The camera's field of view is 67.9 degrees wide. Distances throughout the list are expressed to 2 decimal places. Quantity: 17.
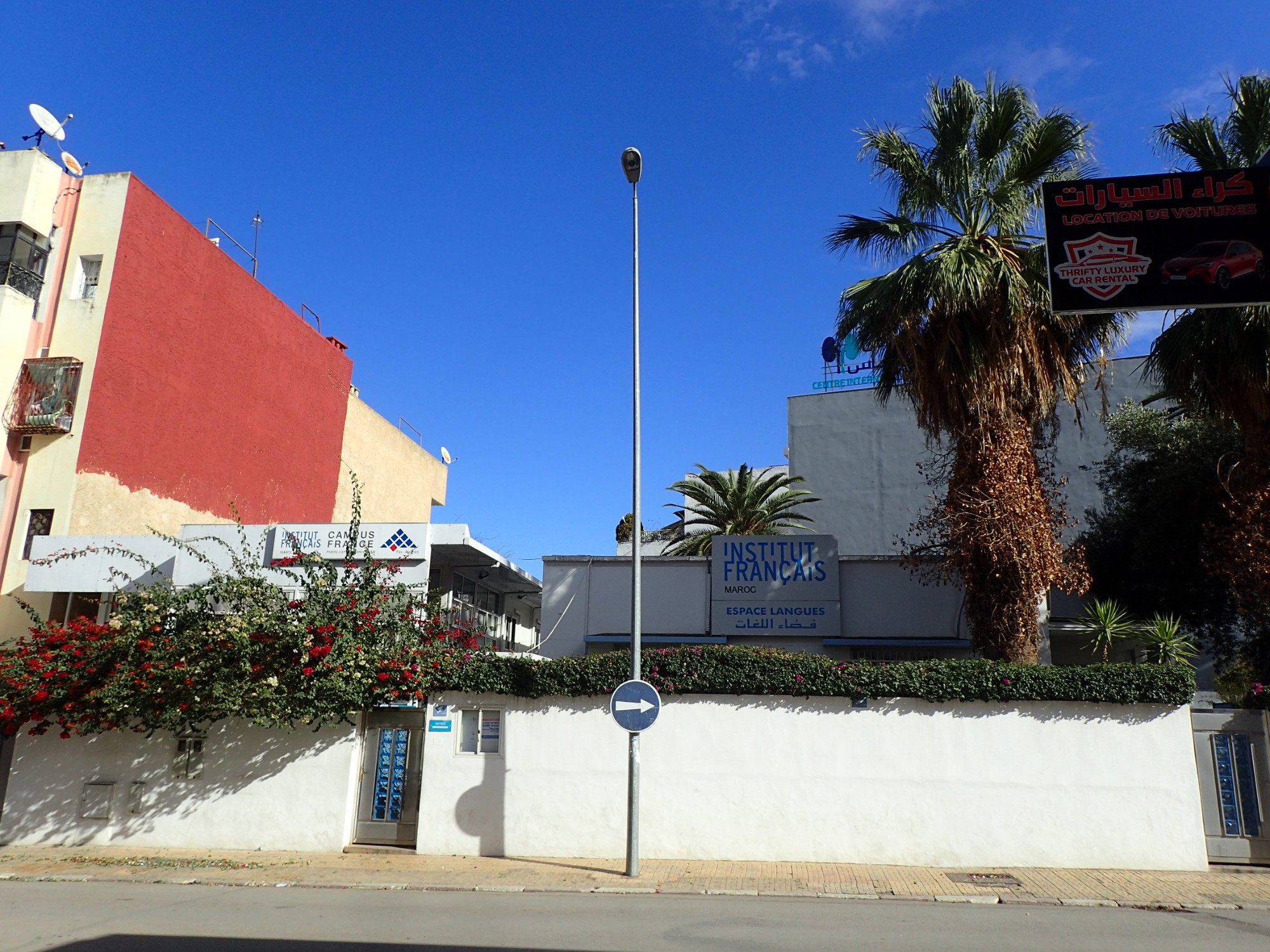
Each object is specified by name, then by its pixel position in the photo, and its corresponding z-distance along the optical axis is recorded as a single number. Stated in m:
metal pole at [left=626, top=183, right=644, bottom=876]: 12.11
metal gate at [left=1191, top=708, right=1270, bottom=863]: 12.56
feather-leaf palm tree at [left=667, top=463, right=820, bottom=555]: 28.58
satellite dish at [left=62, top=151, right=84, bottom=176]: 22.30
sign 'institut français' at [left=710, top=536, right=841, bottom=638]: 20.84
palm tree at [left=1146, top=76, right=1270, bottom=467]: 13.76
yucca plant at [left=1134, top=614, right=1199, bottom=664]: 13.33
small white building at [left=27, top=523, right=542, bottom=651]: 19.41
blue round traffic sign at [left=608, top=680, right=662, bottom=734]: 11.98
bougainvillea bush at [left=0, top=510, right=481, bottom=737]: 13.70
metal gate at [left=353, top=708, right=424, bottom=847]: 14.21
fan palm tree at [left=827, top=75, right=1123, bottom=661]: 14.41
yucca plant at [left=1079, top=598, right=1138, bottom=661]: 14.34
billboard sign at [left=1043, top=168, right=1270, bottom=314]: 9.44
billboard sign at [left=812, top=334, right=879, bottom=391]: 31.85
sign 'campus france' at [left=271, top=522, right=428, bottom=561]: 20.28
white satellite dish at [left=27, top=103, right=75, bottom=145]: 21.78
